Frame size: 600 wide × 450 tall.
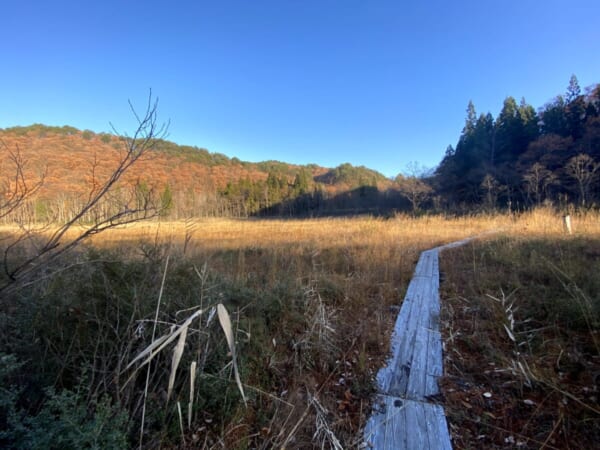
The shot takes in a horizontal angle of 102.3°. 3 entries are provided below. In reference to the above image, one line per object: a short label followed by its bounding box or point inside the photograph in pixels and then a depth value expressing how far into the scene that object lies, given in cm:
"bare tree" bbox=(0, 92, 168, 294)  156
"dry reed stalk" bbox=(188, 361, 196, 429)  89
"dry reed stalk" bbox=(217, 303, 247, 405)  87
